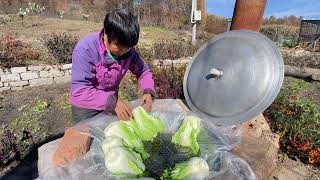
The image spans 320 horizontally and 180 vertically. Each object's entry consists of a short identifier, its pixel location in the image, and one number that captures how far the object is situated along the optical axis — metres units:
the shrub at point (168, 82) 2.90
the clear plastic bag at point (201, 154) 0.80
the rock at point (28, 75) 3.63
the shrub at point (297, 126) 2.16
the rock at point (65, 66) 3.83
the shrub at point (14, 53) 3.90
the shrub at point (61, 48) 4.18
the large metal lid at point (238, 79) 1.24
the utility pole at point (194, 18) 6.44
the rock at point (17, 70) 3.57
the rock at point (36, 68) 3.67
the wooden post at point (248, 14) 1.77
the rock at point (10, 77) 3.50
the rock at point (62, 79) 3.83
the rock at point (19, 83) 3.57
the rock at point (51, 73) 3.74
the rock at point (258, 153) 1.14
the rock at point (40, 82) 3.70
